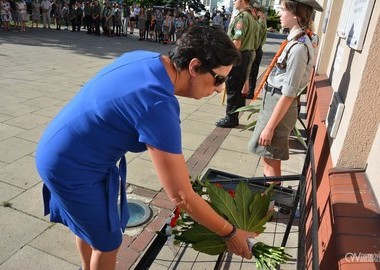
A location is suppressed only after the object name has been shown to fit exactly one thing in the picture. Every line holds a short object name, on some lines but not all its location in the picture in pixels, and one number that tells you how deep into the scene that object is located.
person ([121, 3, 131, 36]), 19.71
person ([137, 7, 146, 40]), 18.05
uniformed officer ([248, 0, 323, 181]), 2.53
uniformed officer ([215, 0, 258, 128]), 5.36
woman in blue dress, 1.32
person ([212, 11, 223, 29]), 21.52
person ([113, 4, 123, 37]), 18.48
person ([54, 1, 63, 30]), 19.13
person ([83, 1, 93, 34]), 17.81
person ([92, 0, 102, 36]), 17.77
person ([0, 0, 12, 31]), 15.24
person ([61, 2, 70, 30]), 18.98
